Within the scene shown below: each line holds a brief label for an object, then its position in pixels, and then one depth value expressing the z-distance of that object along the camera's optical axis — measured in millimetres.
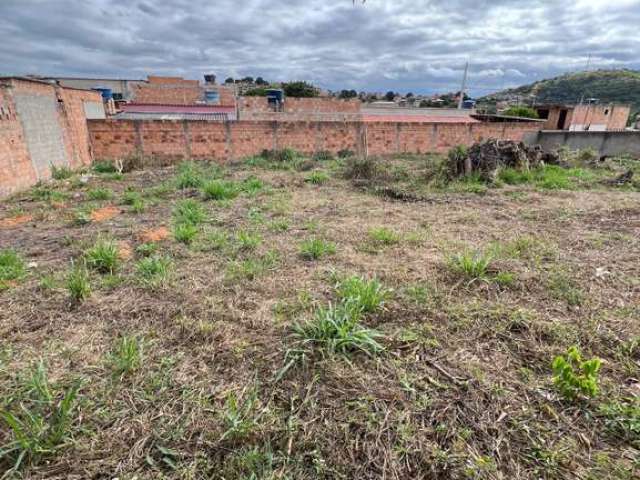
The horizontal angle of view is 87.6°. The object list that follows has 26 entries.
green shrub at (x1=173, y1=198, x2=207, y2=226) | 4867
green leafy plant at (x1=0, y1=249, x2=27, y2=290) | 3107
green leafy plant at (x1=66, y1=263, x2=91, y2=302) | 2783
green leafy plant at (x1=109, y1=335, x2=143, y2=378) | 2016
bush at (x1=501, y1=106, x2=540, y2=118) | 24344
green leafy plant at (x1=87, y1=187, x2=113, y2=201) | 6234
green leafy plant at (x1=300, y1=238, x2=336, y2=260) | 3682
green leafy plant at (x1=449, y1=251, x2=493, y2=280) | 3092
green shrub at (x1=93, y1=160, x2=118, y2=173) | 9031
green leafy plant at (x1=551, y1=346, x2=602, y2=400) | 1819
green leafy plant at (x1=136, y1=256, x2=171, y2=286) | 3053
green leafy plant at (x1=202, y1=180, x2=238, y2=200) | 6164
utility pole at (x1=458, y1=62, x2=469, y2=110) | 25719
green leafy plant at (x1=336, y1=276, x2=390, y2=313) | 2573
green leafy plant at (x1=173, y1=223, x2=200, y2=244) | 4070
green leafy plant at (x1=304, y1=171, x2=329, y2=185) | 7745
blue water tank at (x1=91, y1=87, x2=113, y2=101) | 15306
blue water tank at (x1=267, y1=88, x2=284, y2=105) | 17094
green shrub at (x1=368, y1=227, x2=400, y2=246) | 4094
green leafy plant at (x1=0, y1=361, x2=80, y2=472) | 1492
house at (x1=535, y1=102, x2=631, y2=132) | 23891
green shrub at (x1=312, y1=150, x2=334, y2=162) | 11434
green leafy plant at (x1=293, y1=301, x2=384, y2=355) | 2160
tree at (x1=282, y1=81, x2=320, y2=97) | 35969
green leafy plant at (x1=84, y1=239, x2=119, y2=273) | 3324
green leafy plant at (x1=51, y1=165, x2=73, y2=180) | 7445
